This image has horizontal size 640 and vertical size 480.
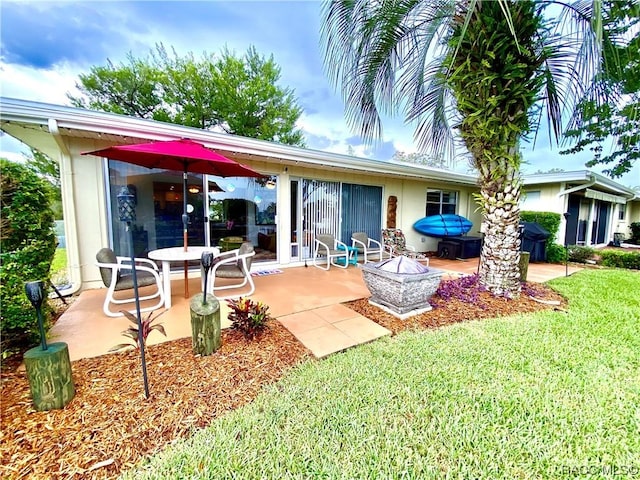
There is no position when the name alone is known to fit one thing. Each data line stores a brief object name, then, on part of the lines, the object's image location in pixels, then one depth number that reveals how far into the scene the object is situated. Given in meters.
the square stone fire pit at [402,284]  3.60
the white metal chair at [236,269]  4.25
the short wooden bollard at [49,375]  1.81
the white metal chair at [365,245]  7.48
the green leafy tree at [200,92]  15.41
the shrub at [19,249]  2.33
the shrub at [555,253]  7.99
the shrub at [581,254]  8.67
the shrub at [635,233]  14.66
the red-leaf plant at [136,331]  2.15
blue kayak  8.49
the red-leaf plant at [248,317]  2.99
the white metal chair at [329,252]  6.60
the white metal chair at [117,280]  3.42
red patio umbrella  3.12
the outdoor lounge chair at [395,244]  7.29
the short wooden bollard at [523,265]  5.19
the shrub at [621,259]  7.74
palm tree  3.66
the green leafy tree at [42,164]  15.88
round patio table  3.69
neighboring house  8.66
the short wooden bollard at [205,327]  2.55
